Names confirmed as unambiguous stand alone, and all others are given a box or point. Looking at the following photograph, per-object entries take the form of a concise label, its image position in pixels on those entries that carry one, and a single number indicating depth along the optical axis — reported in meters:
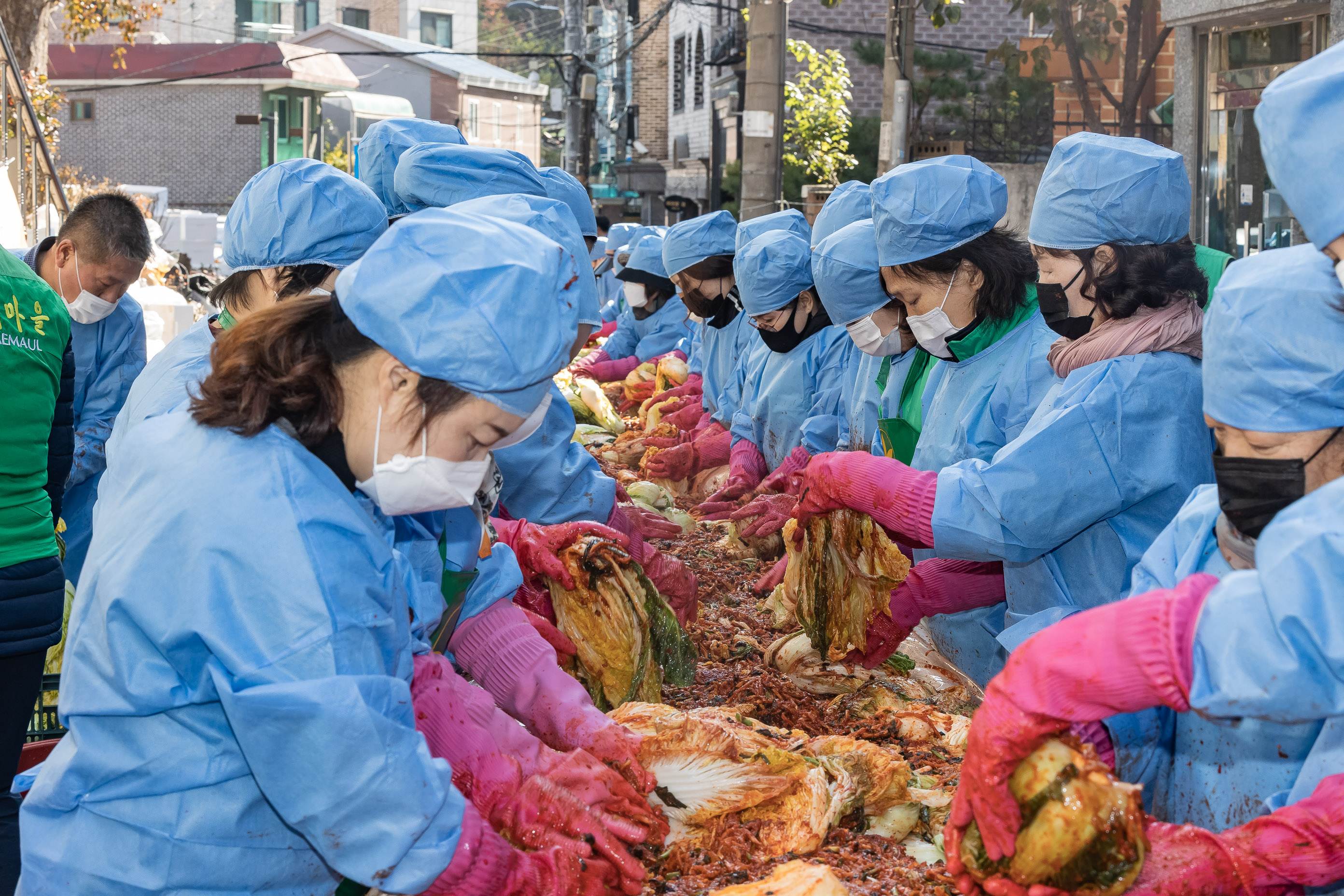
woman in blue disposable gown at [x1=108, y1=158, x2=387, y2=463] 3.14
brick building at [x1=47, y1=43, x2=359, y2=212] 33.19
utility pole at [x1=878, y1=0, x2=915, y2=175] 11.42
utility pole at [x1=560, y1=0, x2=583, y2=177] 23.28
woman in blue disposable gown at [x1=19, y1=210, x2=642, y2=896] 1.71
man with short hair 4.65
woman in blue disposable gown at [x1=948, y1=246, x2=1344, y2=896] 1.40
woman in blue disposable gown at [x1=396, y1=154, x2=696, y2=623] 3.96
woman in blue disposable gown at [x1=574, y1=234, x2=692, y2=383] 9.66
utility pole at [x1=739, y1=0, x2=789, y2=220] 9.69
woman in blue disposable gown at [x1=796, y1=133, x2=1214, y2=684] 2.93
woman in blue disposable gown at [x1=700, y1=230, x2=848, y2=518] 5.86
